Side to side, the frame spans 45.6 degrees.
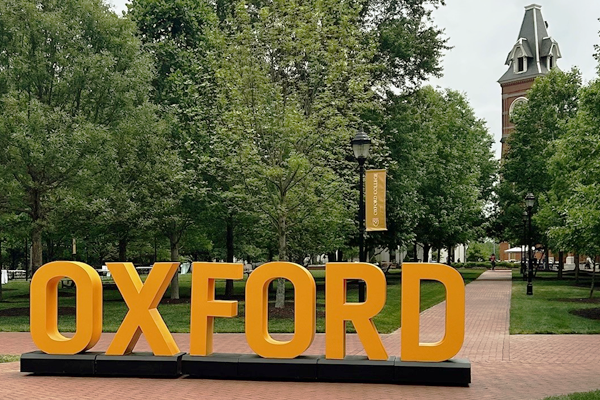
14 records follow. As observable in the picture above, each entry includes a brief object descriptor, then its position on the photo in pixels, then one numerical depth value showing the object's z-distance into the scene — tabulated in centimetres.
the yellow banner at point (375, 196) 1850
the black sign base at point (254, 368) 1204
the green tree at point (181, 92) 2566
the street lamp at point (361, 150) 1848
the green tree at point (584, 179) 2175
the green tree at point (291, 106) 2278
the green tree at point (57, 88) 2331
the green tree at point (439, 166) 3422
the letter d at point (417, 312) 1207
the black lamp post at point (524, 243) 4600
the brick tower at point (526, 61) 8600
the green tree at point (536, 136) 4522
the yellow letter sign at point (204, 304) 1288
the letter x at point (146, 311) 1286
